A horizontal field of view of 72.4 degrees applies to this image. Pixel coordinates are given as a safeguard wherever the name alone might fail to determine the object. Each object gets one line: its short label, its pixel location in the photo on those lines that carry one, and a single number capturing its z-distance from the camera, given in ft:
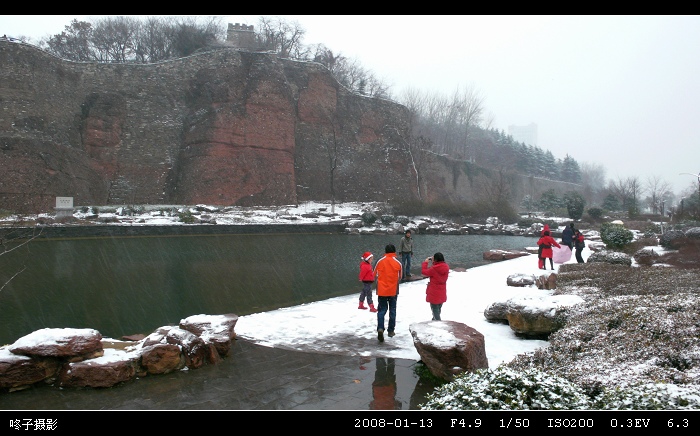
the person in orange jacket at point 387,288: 22.72
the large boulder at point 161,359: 18.11
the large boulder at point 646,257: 45.42
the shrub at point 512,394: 9.93
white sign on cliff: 91.71
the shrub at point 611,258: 45.24
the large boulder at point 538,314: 21.81
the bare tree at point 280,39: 186.50
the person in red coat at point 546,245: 46.96
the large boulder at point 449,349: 16.75
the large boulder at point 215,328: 20.06
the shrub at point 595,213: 135.67
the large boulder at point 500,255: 62.90
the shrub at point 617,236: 59.98
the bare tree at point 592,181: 283.18
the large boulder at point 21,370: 16.21
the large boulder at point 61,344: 16.94
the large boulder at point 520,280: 35.88
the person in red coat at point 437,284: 23.66
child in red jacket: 29.37
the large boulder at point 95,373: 16.70
